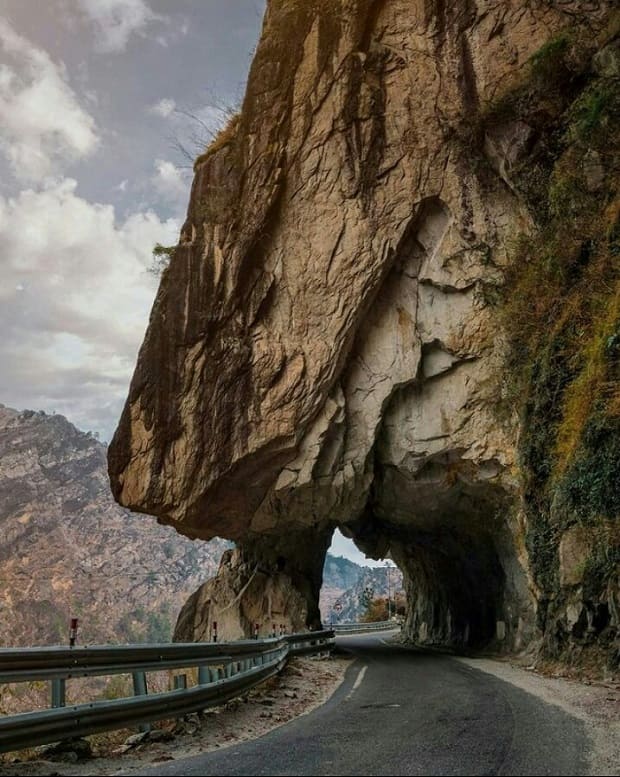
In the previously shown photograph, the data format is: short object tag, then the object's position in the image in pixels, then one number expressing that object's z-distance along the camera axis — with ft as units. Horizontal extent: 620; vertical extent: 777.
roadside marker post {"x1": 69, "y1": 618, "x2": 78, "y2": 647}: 18.82
